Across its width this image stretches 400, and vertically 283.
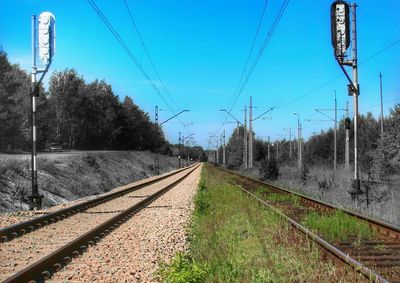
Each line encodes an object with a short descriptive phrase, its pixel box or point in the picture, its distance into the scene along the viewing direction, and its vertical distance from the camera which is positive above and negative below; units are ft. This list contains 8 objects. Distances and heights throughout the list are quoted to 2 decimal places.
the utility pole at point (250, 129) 209.56 +10.21
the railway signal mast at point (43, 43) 67.82 +15.26
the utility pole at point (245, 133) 233.23 +9.29
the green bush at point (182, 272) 22.13 -5.22
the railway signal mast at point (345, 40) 71.67 +16.10
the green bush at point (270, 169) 155.53 -4.68
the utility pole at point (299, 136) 236.43 +8.40
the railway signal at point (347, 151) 129.96 +0.74
